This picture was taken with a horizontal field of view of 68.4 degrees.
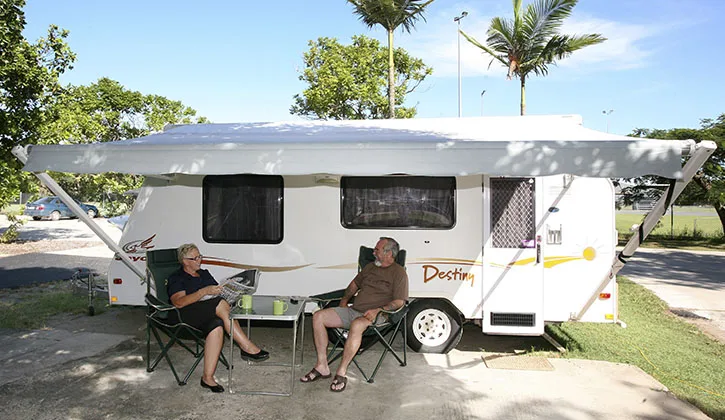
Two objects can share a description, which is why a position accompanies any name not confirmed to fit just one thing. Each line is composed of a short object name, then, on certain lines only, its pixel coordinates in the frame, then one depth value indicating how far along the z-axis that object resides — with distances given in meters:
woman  4.05
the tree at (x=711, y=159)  16.23
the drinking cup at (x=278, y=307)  4.12
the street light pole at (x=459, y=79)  24.84
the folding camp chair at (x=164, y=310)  4.16
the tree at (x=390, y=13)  11.11
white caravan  5.00
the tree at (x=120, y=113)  14.12
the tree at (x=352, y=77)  17.45
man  4.25
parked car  22.14
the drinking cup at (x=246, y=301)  4.24
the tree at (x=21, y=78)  6.27
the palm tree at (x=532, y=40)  10.14
